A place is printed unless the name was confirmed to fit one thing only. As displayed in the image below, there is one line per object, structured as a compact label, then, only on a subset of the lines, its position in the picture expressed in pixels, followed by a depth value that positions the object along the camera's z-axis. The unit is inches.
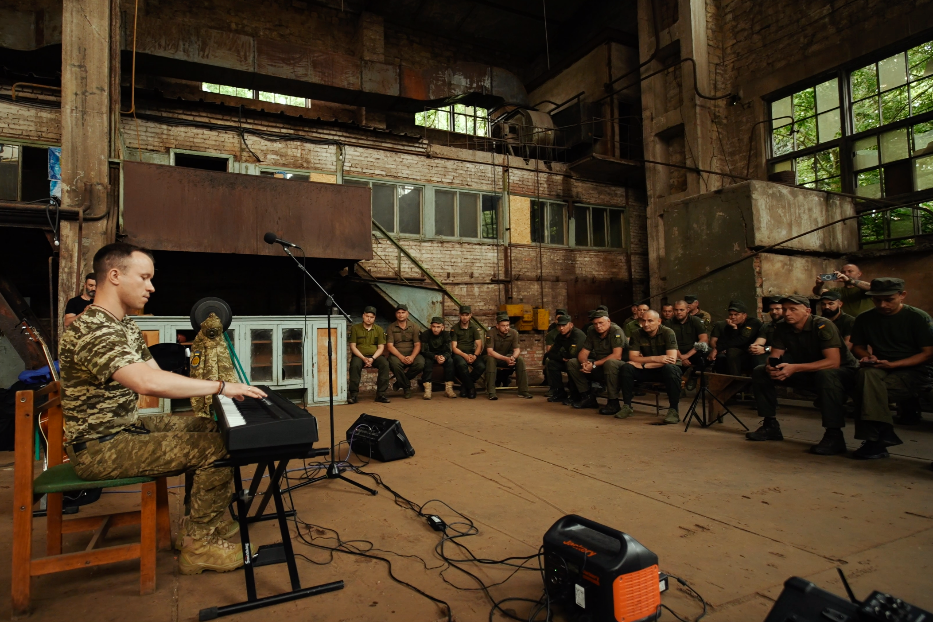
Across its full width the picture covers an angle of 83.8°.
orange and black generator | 67.4
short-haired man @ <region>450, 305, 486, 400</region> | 339.0
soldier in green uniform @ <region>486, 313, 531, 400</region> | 335.6
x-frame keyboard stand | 78.3
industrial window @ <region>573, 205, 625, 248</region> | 538.3
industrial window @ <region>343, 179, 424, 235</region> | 450.0
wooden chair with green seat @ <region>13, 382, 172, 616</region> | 80.0
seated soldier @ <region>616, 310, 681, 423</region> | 239.9
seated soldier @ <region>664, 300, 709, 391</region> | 272.8
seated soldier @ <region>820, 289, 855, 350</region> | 231.8
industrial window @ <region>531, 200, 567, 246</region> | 514.6
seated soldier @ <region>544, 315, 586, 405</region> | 310.8
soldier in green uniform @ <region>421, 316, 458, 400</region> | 339.6
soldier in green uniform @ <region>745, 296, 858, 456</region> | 171.5
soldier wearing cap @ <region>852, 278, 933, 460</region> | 163.3
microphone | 152.2
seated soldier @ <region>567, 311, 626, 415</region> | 275.0
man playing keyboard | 83.9
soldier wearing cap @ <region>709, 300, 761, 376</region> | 270.8
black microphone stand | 150.0
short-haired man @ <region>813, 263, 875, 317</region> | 290.7
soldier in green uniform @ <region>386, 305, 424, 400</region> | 337.7
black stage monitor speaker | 171.2
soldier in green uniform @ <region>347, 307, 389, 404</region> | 323.1
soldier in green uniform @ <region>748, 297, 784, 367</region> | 236.5
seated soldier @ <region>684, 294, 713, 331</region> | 304.5
